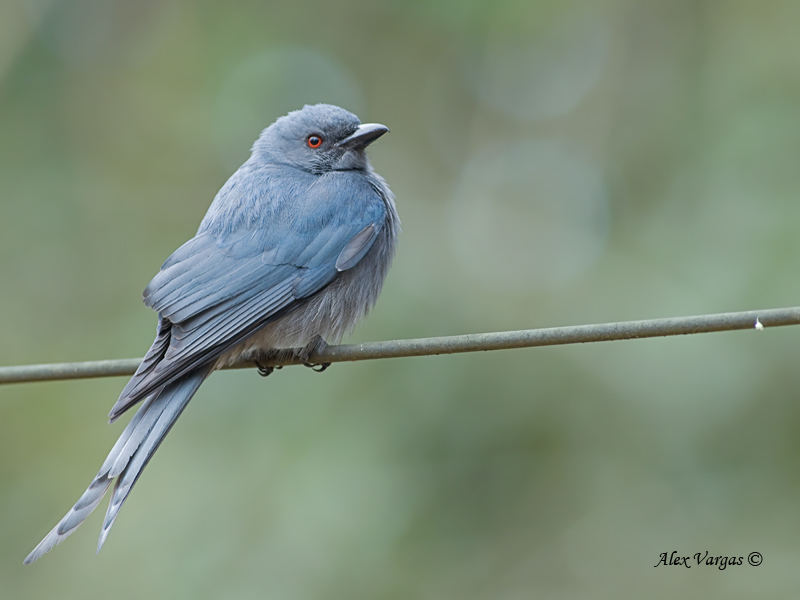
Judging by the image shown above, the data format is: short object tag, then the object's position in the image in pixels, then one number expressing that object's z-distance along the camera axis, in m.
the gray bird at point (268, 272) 7.40
